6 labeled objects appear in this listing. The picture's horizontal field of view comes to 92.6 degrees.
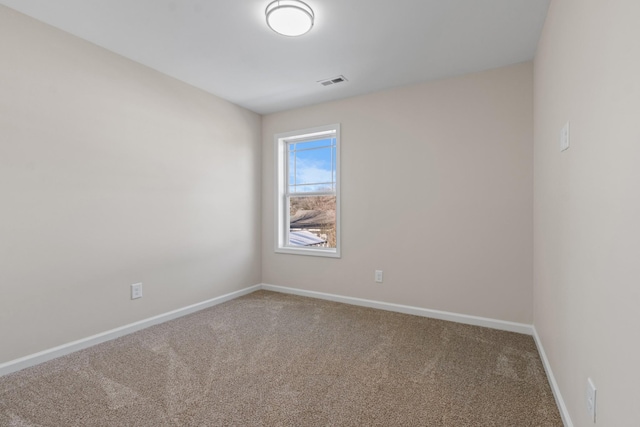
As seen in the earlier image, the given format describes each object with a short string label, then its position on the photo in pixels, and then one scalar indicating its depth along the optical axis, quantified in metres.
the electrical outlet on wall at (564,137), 1.59
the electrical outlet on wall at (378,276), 3.46
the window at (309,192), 3.88
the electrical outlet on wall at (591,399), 1.18
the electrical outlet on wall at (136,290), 2.82
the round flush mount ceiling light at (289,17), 2.01
